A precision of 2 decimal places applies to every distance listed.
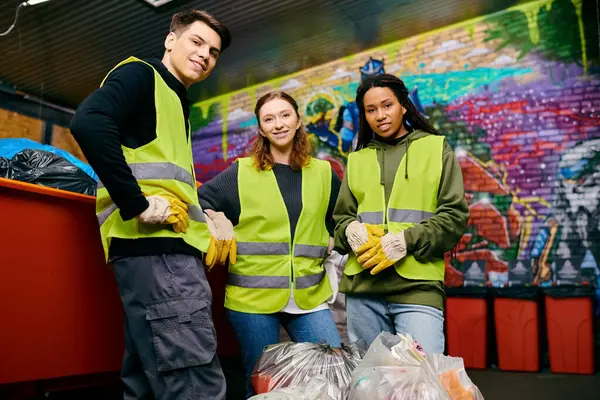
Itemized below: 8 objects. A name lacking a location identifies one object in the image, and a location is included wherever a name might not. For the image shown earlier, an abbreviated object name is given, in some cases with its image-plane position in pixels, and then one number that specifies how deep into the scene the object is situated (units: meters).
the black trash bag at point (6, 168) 2.15
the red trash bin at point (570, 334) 4.32
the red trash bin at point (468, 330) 4.61
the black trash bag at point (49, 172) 2.12
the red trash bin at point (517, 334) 4.46
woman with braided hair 1.70
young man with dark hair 1.35
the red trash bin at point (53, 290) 1.63
